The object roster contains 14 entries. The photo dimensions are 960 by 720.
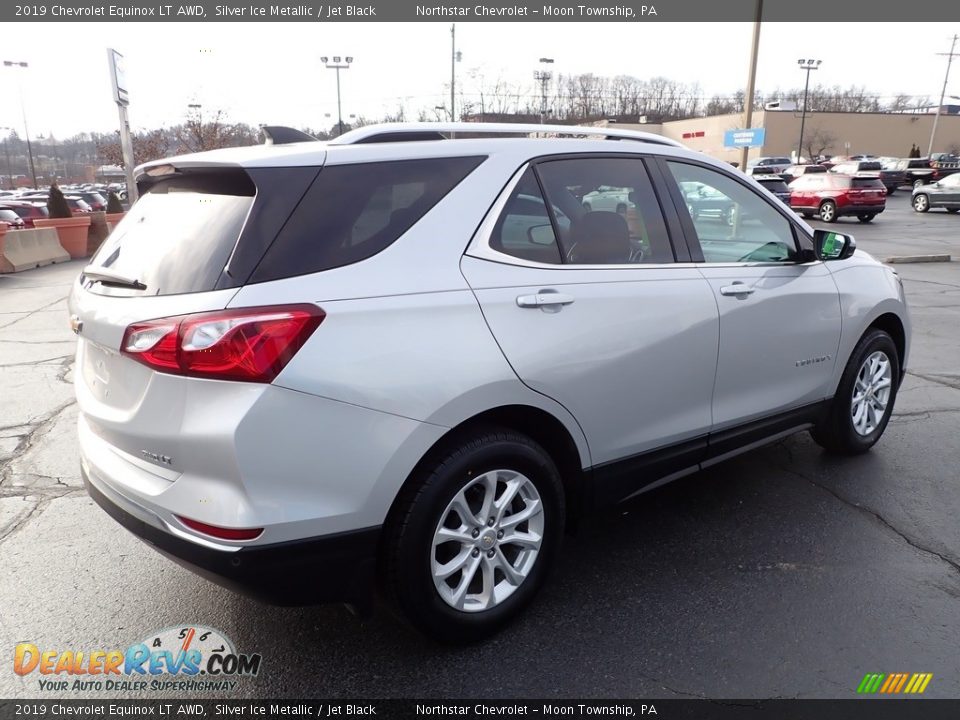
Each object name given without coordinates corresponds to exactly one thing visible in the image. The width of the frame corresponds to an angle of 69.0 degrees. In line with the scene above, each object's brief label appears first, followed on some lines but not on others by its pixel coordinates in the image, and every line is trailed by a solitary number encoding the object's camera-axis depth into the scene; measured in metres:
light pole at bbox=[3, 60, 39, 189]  53.04
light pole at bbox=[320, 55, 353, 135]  44.88
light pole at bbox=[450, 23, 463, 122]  38.28
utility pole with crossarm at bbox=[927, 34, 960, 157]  74.45
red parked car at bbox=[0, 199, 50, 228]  21.88
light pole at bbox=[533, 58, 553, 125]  53.87
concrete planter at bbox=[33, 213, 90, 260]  17.23
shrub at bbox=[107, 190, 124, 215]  21.56
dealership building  75.69
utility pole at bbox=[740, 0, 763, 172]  15.07
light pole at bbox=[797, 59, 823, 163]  78.94
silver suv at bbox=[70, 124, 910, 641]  2.12
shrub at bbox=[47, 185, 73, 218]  18.14
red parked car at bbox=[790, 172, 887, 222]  24.80
